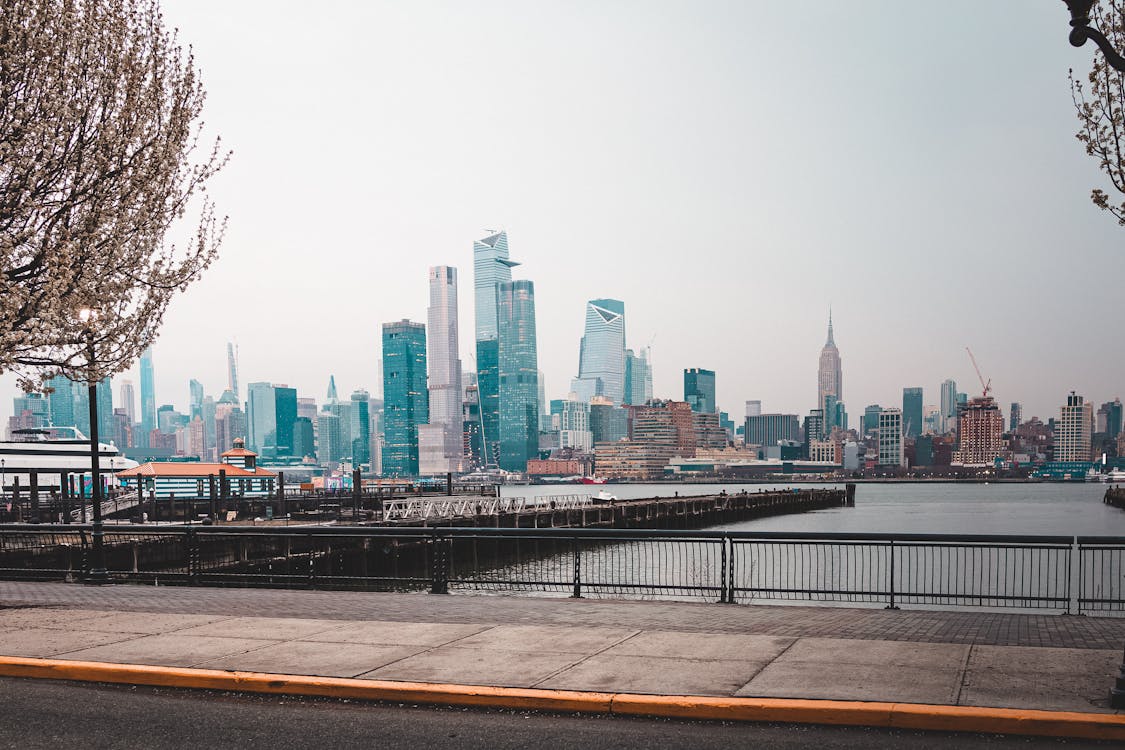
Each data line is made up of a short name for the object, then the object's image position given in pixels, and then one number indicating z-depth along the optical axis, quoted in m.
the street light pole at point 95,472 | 16.59
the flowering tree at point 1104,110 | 11.02
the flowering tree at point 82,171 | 14.60
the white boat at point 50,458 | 67.88
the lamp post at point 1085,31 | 8.59
